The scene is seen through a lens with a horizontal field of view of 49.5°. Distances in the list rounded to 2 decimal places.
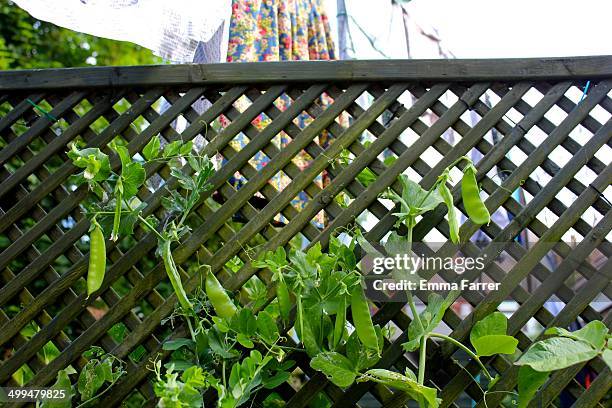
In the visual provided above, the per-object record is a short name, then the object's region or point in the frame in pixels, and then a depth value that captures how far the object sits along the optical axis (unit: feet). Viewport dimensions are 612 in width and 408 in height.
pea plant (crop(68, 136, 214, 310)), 5.68
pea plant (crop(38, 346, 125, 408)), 5.83
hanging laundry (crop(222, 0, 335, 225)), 7.68
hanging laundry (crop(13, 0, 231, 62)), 5.92
